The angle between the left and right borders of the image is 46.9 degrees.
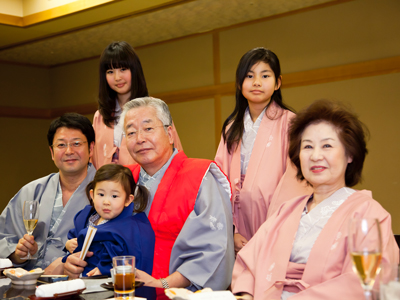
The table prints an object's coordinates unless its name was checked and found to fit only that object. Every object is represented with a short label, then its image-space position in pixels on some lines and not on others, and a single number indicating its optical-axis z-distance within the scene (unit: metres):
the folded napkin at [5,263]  1.98
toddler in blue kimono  2.13
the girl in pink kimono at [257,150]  2.75
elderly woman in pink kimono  1.64
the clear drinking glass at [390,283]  1.07
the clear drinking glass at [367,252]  1.10
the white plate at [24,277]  1.71
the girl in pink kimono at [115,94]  3.11
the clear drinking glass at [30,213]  2.20
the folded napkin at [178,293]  1.33
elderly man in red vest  2.08
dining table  1.52
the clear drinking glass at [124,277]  1.43
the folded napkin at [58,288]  1.45
